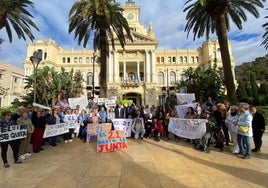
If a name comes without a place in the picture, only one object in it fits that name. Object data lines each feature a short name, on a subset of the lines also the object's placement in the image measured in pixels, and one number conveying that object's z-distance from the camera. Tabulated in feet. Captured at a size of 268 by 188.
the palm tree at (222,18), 28.19
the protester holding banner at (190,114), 21.07
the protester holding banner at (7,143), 14.19
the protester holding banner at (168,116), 23.96
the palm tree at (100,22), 33.61
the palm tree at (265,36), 37.72
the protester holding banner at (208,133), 17.73
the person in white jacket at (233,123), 17.02
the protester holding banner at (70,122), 22.27
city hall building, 100.50
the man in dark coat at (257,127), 17.24
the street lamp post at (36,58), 25.73
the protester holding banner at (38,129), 17.92
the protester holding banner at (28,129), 15.97
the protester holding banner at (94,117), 22.65
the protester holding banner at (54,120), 20.12
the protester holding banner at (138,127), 23.20
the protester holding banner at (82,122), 23.39
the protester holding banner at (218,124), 17.96
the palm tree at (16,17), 30.78
